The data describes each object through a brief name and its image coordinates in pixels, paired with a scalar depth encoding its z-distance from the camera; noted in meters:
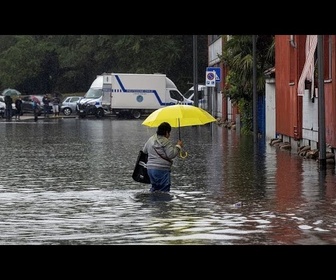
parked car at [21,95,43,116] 76.94
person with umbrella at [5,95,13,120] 67.37
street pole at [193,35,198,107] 58.60
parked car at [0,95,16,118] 70.94
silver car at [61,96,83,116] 78.25
